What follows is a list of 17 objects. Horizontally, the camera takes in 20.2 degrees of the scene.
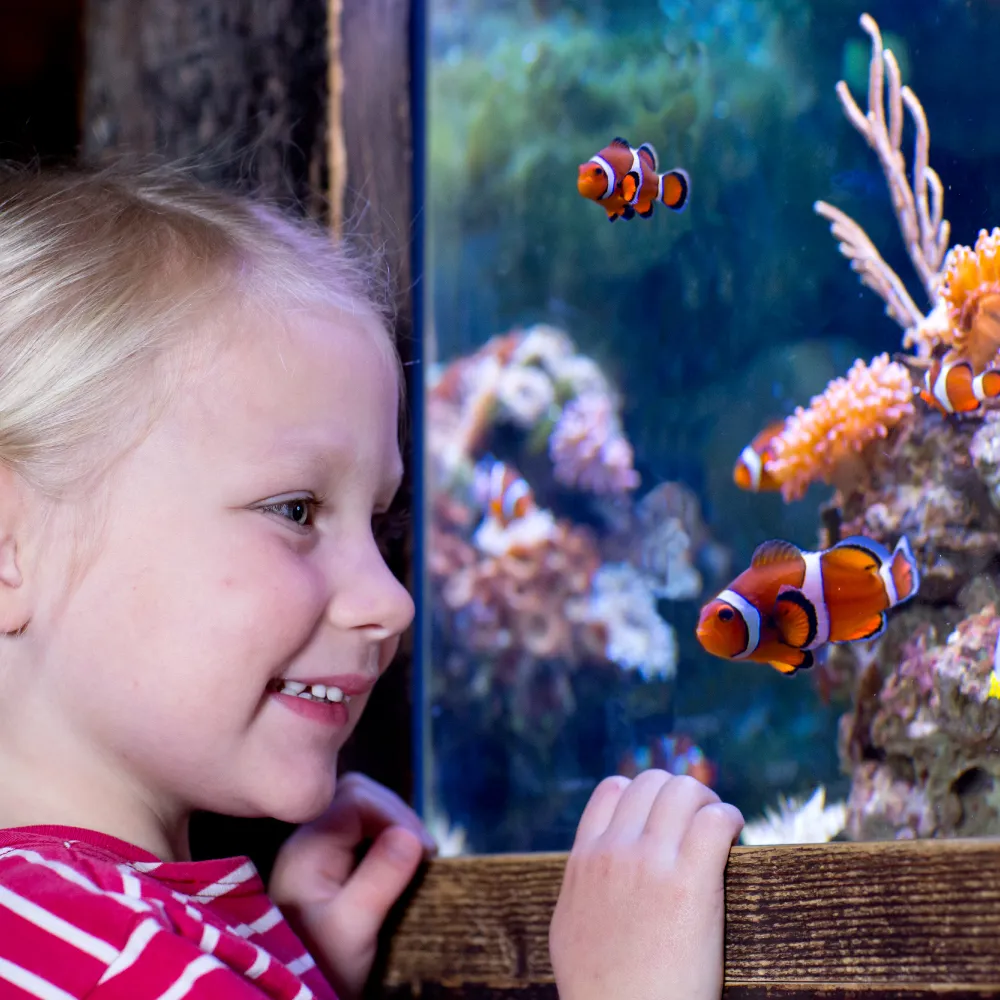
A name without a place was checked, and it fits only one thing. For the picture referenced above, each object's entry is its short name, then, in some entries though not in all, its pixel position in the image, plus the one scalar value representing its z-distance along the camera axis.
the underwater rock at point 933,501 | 0.77
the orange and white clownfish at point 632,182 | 0.83
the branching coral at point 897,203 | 0.77
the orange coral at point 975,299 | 0.76
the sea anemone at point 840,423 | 0.79
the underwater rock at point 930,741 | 0.76
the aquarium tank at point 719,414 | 0.77
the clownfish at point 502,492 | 0.94
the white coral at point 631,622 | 0.85
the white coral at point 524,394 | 0.93
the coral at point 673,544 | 0.84
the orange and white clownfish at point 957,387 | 0.76
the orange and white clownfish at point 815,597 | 0.78
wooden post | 0.96
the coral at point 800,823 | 0.80
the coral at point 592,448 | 0.88
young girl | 0.79
